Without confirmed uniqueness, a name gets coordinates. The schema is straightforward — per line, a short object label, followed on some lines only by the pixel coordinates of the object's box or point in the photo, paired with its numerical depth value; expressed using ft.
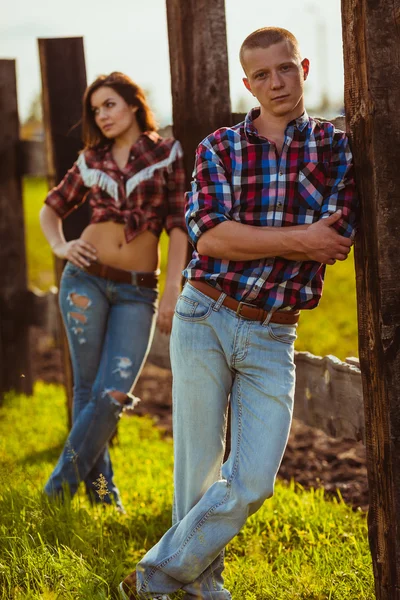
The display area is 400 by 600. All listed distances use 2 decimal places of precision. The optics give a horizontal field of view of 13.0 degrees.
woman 26.62
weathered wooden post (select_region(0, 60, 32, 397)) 42.23
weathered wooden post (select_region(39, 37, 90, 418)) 34.79
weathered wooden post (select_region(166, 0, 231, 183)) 25.27
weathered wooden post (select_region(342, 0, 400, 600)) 17.05
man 18.32
